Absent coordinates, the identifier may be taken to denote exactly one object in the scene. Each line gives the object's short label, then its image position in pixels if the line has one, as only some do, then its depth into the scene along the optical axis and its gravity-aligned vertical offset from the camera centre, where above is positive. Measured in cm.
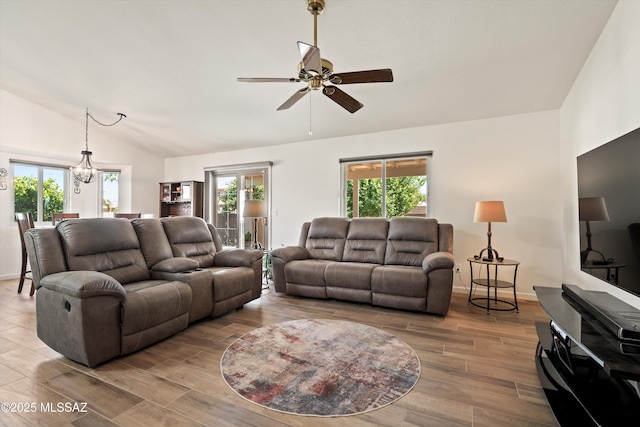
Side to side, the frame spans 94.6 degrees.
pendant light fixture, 481 +74
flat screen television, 151 +1
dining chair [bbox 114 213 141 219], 545 +3
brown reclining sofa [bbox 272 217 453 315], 327 -63
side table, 341 -108
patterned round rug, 177 -110
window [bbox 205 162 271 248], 591 +38
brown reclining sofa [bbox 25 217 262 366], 211 -59
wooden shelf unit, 644 +40
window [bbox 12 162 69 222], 526 +52
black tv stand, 126 -86
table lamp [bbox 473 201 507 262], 351 +2
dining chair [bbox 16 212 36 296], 402 -13
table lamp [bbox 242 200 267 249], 450 +11
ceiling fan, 211 +109
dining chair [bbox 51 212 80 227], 459 +0
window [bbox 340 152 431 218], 464 +49
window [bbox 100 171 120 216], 638 +55
